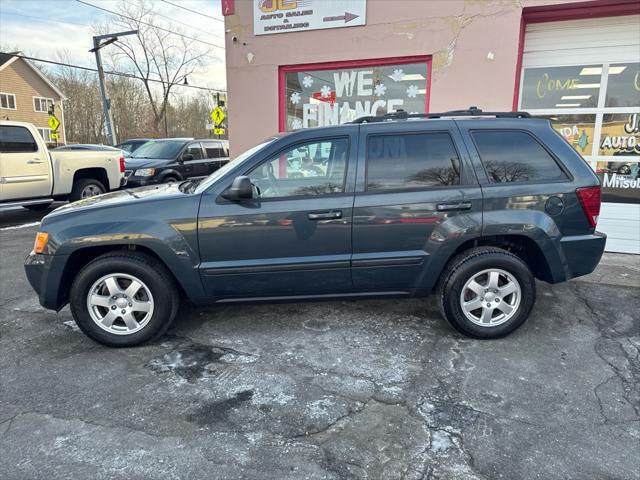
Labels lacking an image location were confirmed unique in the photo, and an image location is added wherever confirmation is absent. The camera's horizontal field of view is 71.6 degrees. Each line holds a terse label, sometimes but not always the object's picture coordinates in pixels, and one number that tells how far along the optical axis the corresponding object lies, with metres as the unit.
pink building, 6.21
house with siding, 36.72
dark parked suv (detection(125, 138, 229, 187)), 10.86
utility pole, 20.91
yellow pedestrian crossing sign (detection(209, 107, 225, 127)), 19.38
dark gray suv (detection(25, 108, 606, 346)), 3.50
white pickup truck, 8.42
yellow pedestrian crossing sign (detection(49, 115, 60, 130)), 26.22
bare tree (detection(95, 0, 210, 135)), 33.56
